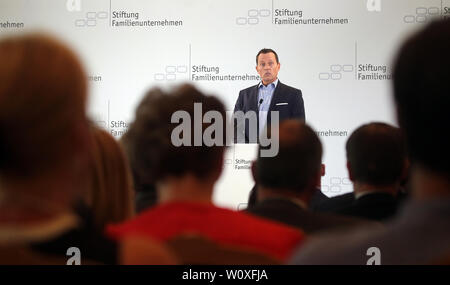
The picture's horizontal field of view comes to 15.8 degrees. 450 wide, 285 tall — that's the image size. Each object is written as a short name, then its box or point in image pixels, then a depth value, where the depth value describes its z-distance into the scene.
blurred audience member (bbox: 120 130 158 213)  7.12
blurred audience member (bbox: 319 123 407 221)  7.09
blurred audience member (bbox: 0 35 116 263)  3.69
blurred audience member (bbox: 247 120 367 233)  6.81
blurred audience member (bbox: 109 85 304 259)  4.93
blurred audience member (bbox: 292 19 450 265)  3.33
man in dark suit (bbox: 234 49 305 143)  9.38
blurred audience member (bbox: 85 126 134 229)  5.90
